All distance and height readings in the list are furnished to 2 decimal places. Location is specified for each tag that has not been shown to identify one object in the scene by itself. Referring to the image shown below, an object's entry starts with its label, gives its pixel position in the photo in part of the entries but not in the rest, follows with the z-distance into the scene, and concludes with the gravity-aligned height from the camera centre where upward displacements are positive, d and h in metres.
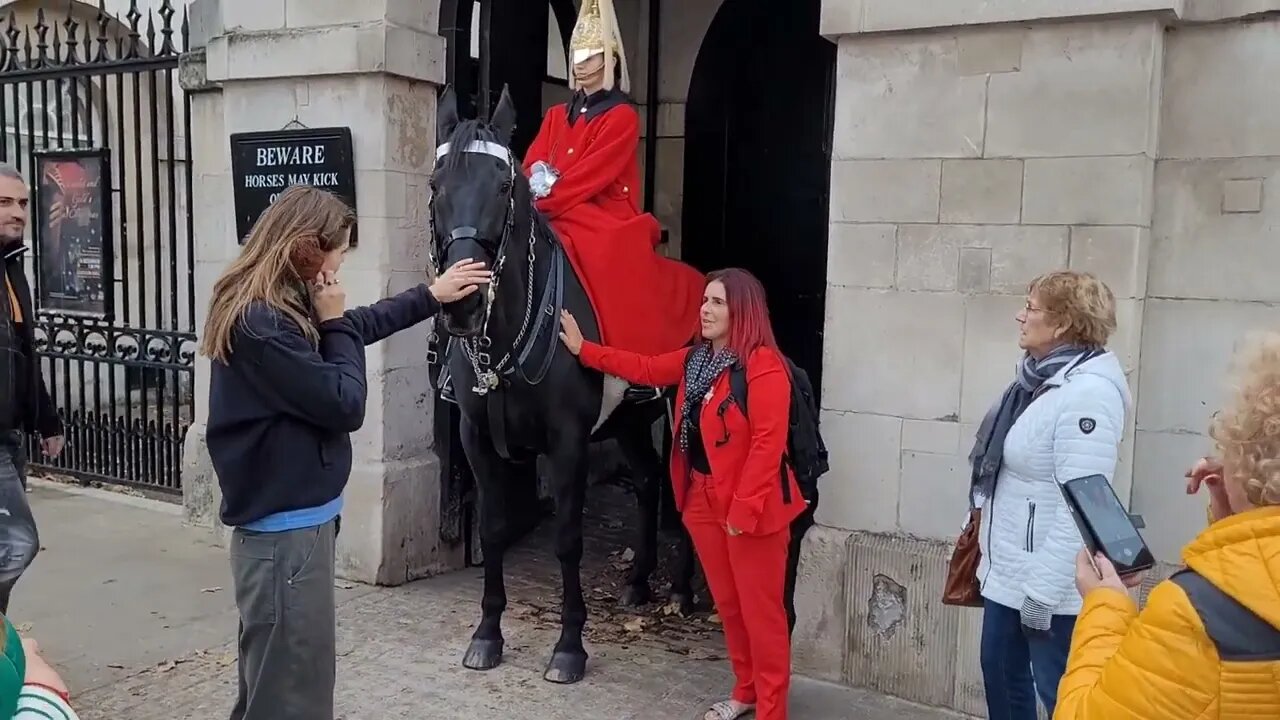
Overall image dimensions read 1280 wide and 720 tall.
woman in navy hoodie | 2.71 -0.44
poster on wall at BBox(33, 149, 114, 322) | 7.40 +0.17
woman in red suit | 3.67 -0.74
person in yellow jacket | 1.47 -0.47
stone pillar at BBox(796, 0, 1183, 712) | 3.90 +0.15
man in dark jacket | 3.60 -0.47
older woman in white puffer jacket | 2.86 -0.47
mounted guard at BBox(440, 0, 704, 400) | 4.75 +0.34
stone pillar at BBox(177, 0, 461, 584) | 5.54 +0.59
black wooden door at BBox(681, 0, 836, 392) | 6.73 +0.76
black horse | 3.90 -0.41
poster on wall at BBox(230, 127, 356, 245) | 5.59 +0.52
